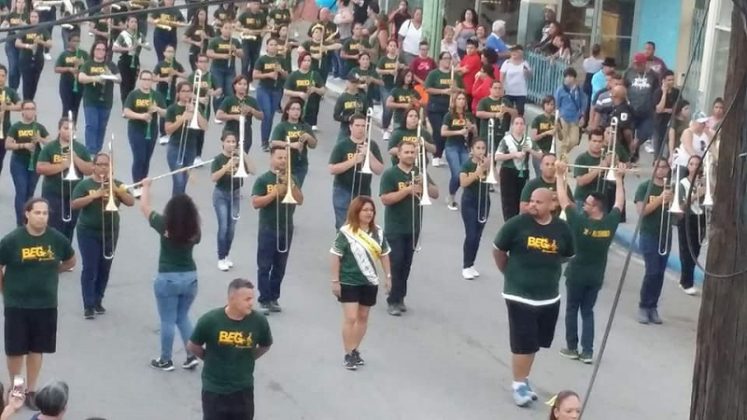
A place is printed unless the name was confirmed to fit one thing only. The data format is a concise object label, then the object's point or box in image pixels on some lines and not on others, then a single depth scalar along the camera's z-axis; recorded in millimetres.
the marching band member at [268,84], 20844
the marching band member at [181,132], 17578
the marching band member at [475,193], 15328
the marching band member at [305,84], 19891
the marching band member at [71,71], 20469
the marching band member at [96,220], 13555
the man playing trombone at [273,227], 14109
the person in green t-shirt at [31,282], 11242
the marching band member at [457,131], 17781
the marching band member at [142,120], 17891
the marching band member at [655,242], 14578
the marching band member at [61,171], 14820
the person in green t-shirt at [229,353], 9969
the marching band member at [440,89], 19938
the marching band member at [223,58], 22297
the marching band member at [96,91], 19266
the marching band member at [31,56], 22536
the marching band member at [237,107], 17812
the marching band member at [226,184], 15141
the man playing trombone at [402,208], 14195
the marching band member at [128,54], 22625
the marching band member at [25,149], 15852
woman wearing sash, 12445
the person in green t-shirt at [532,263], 11758
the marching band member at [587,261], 13070
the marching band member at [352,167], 15438
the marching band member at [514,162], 16641
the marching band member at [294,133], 16266
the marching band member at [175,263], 11914
